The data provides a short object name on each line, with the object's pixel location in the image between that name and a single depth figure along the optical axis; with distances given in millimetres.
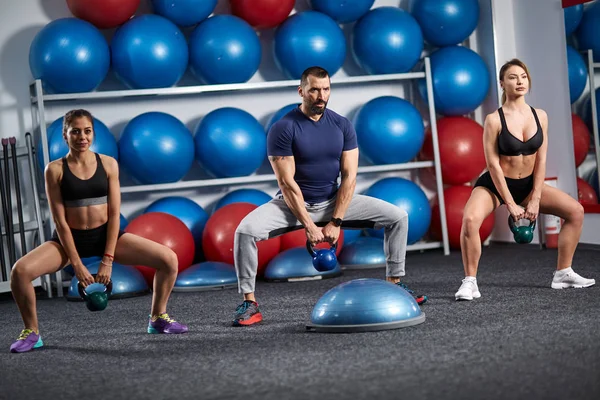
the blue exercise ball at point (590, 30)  6984
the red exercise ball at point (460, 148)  7668
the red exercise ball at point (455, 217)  7691
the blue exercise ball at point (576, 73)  7164
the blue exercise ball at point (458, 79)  7598
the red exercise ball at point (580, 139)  7223
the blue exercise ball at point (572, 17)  7156
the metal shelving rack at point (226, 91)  6785
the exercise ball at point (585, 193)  7233
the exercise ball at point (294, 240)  6969
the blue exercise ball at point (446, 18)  7637
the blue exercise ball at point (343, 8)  7453
